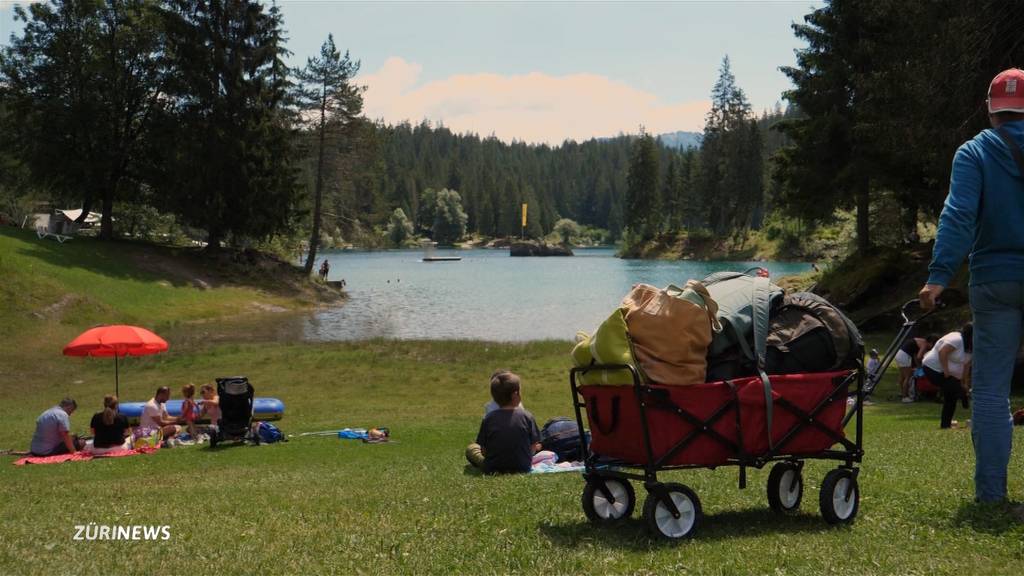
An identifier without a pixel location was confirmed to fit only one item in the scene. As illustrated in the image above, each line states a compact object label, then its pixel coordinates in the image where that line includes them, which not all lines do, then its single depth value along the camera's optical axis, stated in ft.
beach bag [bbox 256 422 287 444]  53.42
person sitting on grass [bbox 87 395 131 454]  51.29
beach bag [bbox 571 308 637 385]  20.31
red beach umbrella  62.49
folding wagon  20.20
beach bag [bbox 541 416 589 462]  40.55
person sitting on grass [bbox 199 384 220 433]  57.55
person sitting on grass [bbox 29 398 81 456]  50.03
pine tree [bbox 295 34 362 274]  200.44
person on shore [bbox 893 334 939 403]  66.64
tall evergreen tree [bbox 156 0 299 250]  174.70
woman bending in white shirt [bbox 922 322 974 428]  47.70
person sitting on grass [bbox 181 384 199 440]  58.18
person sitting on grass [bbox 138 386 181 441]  55.99
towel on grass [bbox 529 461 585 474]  35.73
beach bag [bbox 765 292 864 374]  21.72
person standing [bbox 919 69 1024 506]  19.62
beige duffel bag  20.13
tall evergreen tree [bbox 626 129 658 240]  452.76
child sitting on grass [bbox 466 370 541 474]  35.19
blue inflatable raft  61.26
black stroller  52.21
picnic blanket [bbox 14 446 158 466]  48.39
